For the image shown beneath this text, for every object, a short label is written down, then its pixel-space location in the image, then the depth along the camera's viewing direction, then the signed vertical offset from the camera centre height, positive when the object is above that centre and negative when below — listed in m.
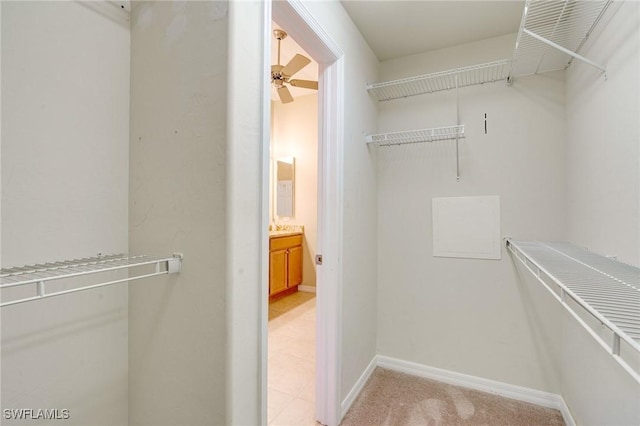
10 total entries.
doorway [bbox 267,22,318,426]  2.21 -0.24
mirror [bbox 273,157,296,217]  4.30 +0.42
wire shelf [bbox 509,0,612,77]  1.24 +0.92
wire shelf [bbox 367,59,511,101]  1.87 +0.95
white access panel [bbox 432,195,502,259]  1.95 -0.09
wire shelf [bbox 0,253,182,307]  0.64 -0.15
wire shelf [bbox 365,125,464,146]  2.01 +0.58
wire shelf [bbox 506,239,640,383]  0.51 -0.20
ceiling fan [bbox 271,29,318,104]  2.23 +1.18
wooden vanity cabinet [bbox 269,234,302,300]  3.52 -0.69
